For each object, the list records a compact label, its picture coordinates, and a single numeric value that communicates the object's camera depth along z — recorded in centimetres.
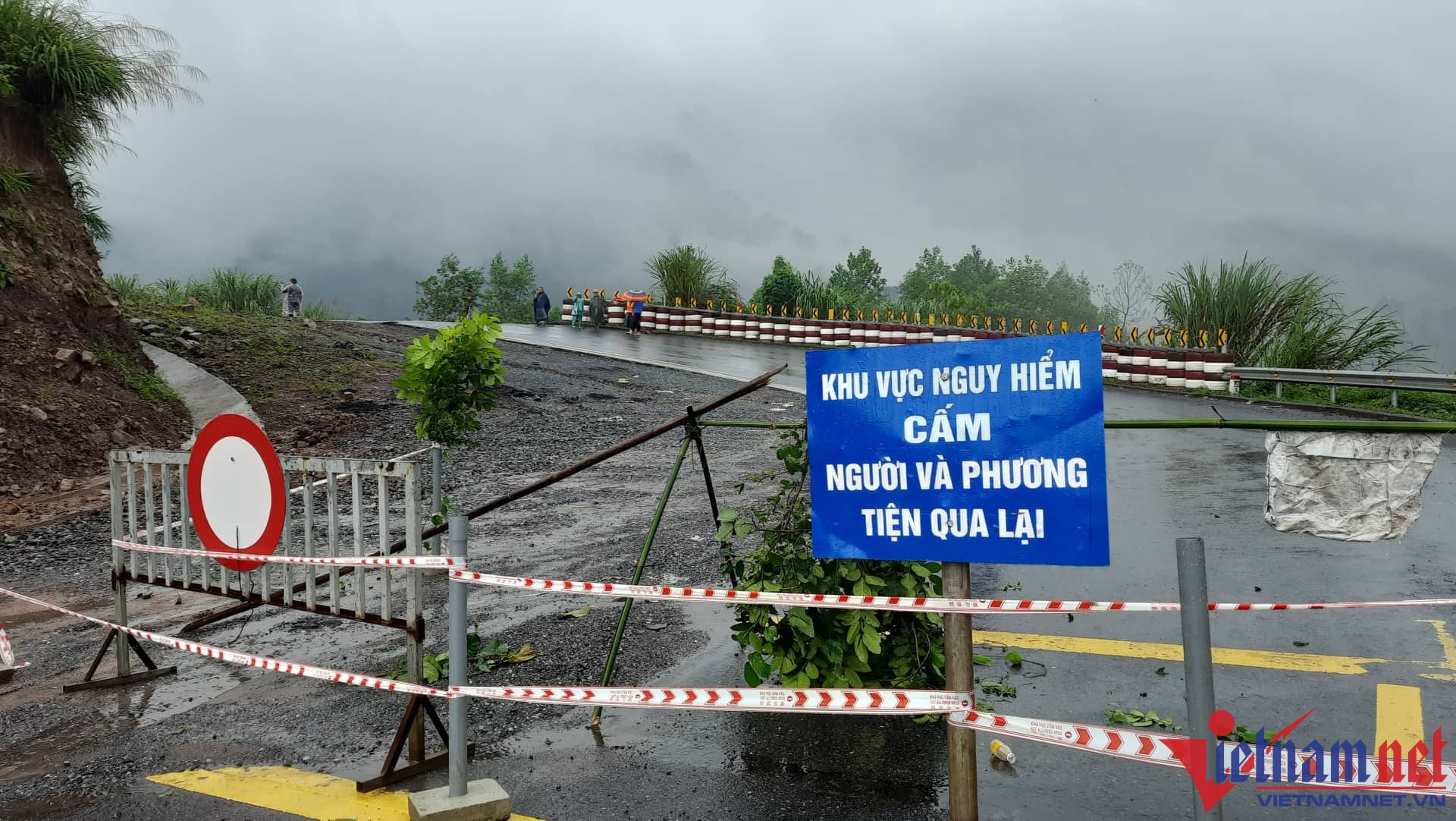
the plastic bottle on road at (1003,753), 468
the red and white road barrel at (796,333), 3606
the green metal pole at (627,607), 539
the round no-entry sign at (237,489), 554
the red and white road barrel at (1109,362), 2508
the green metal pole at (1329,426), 388
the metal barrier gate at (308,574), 484
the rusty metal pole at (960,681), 385
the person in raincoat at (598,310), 4212
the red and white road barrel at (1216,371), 2281
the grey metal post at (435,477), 636
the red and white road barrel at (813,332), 3541
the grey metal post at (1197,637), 320
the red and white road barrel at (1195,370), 2306
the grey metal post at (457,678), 432
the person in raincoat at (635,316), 4028
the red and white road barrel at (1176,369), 2348
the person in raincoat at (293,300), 3316
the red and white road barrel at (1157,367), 2388
